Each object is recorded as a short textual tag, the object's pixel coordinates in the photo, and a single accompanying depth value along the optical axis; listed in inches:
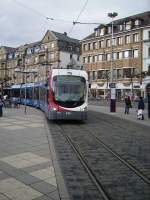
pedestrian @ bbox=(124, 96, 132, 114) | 619.0
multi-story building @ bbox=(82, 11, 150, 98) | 1392.0
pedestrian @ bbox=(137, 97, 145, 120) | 503.8
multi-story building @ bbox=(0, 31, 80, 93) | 1915.6
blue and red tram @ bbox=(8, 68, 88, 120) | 407.6
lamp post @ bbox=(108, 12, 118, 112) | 673.8
